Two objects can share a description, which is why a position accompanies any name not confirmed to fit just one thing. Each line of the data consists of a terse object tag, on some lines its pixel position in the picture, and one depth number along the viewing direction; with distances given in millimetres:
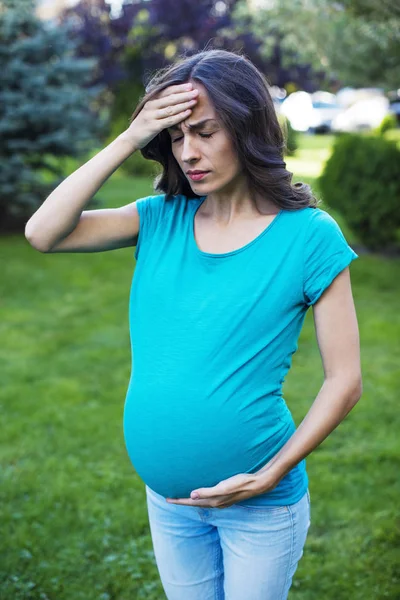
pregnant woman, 1750
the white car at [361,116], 27062
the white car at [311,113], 29484
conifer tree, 9461
